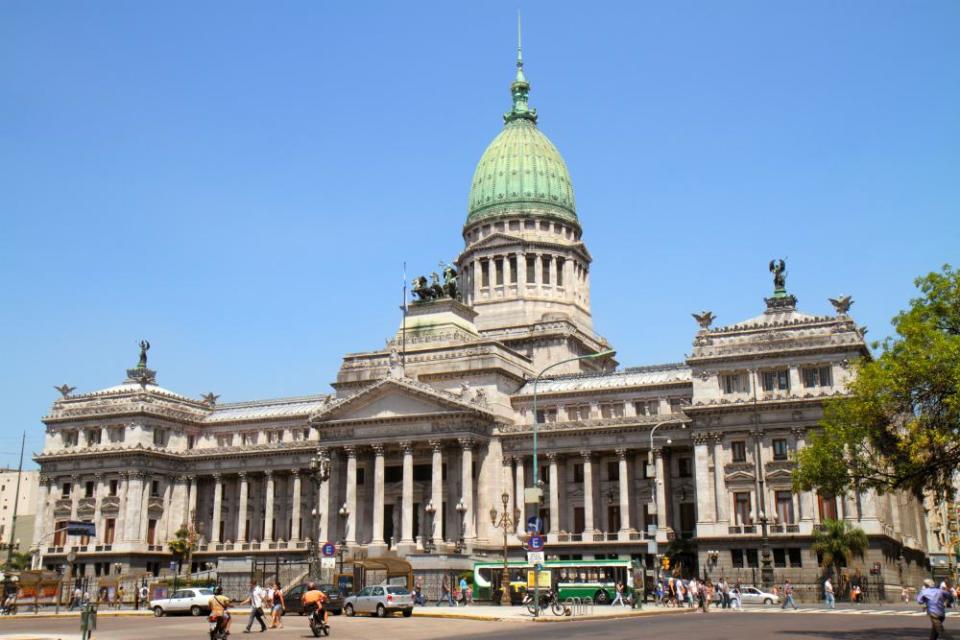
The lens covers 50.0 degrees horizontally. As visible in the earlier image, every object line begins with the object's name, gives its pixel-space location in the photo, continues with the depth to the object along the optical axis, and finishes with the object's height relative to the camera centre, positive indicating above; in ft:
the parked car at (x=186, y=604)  200.85 -6.43
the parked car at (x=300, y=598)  199.21 -5.55
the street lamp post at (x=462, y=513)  293.31 +15.59
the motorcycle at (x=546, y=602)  181.48 -6.15
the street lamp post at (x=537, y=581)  175.81 -2.01
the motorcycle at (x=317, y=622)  131.95 -6.51
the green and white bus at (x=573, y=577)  237.45 -1.92
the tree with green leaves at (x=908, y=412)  139.85 +21.63
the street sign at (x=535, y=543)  177.27 +4.36
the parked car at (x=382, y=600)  183.62 -5.45
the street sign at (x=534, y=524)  180.65 +7.70
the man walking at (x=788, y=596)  207.70 -5.56
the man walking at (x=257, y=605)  144.36 -4.87
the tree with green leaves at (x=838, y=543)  243.19 +5.79
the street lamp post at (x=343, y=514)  306.55 +16.25
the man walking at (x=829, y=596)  213.66 -5.62
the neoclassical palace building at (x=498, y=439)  271.90 +39.24
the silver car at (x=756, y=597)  238.48 -6.46
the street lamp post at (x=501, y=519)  301.59 +14.56
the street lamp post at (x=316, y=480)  285.49 +26.79
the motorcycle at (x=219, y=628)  117.60 -6.47
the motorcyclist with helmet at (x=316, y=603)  132.57 -4.17
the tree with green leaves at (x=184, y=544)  346.54 +8.50
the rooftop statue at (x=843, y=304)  273.75 +68.19
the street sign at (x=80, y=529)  221.66 +8.88
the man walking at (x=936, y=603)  108.88 -3.70
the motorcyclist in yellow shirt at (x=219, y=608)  118.32 -4.29
